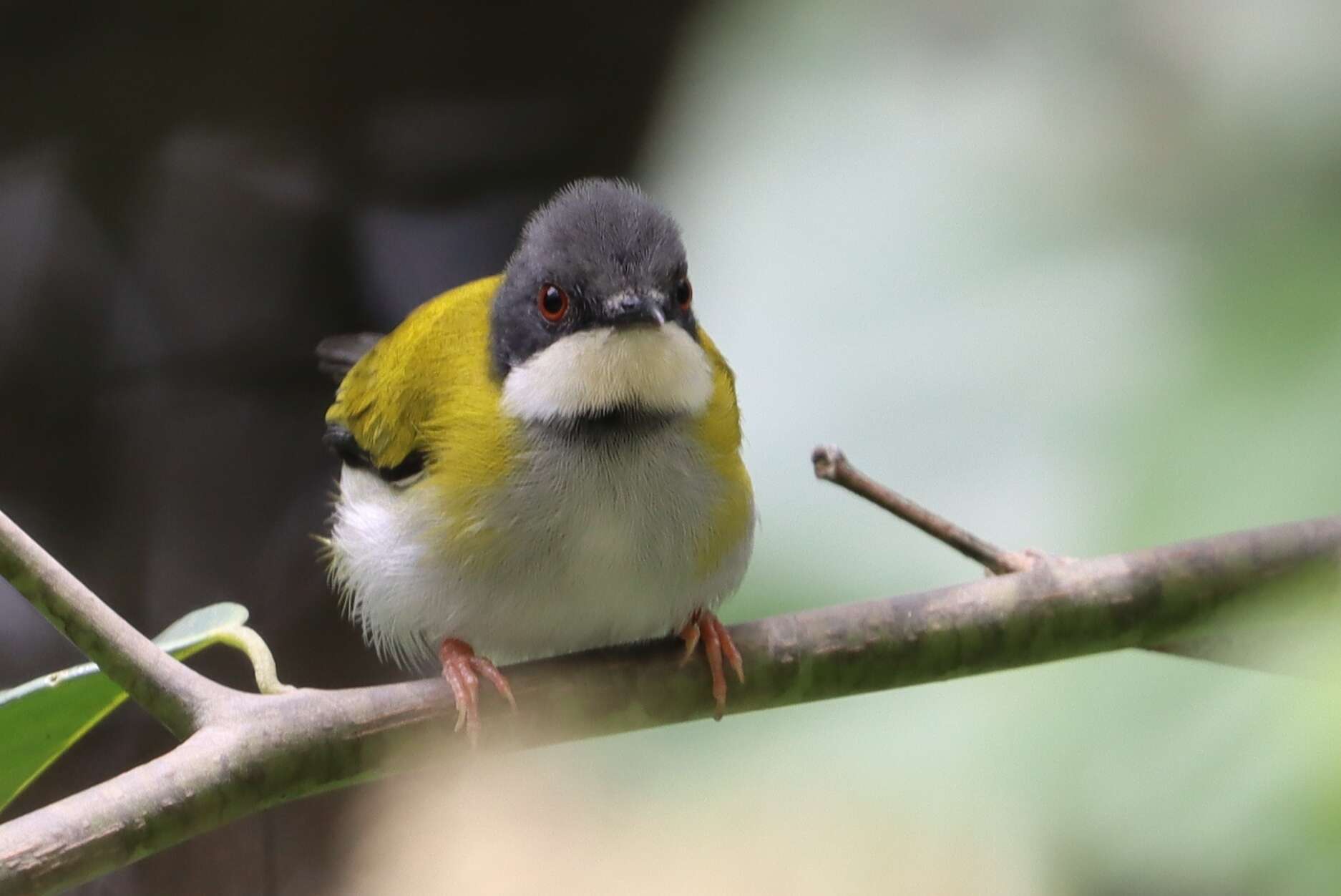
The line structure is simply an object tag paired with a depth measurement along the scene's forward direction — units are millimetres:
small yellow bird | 1974
